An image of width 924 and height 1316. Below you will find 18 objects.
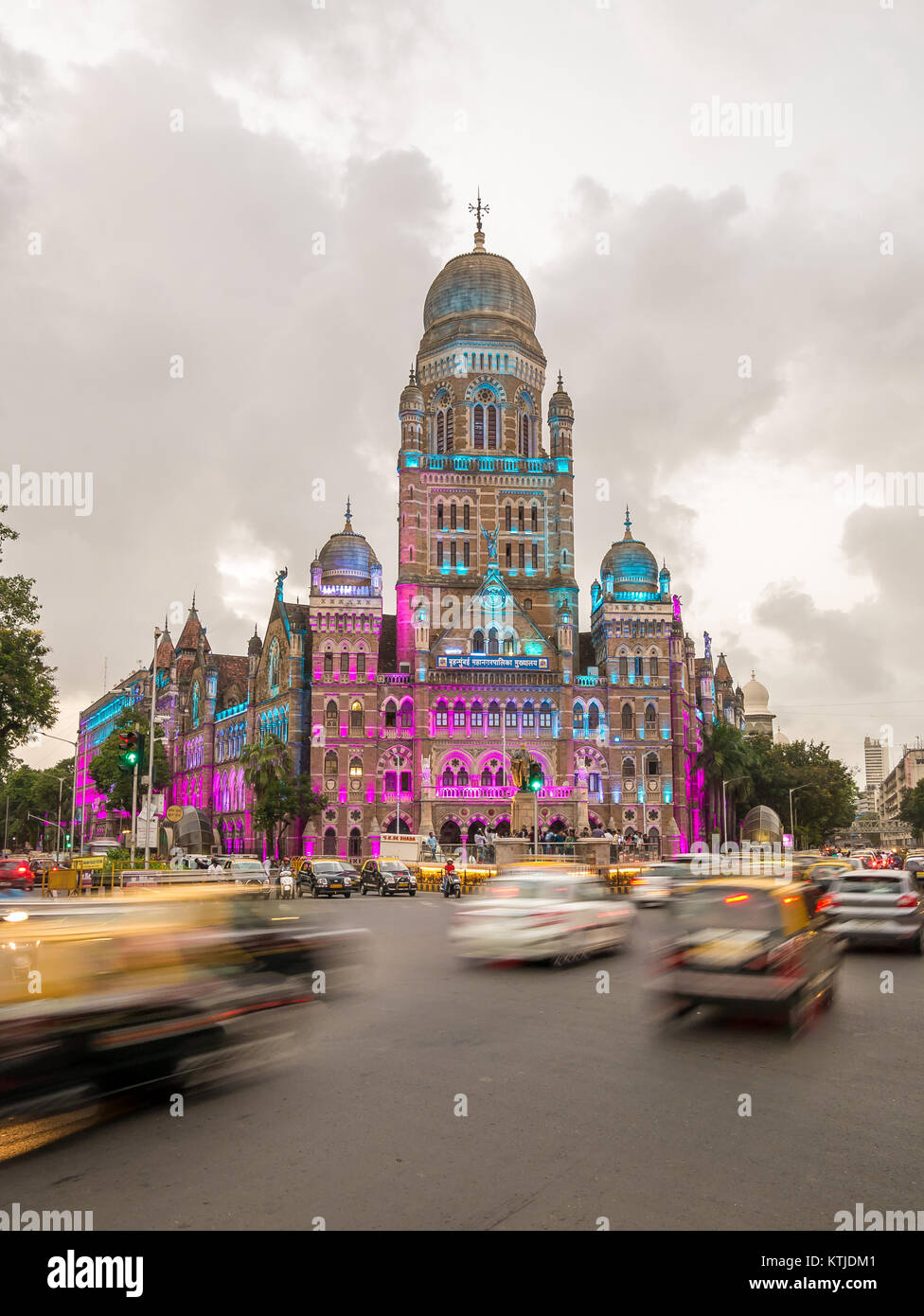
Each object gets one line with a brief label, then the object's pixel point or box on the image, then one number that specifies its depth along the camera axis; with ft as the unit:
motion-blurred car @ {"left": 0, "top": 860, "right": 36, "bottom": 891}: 115.34
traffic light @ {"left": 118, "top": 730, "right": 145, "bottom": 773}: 87.40
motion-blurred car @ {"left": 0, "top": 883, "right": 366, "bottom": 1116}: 24.20
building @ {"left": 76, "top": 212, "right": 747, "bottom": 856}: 231.71
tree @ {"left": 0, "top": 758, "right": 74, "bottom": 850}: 412.57
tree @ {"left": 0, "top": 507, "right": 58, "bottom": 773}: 118.93
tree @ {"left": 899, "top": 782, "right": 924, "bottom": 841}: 329.31
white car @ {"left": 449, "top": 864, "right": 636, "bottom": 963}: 49.93
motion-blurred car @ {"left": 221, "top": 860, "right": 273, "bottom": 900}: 119.65
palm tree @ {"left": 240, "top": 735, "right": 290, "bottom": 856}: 218.38
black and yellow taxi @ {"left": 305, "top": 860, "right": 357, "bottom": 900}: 120.47
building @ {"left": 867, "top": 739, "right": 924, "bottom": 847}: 524.11
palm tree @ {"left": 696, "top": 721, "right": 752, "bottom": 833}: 270.26
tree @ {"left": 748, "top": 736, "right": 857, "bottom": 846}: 305.12
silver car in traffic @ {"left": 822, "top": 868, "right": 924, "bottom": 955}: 57.31
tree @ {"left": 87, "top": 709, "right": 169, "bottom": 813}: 261.44
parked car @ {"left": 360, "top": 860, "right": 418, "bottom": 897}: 128.88
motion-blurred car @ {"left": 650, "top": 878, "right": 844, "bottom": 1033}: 33.99
